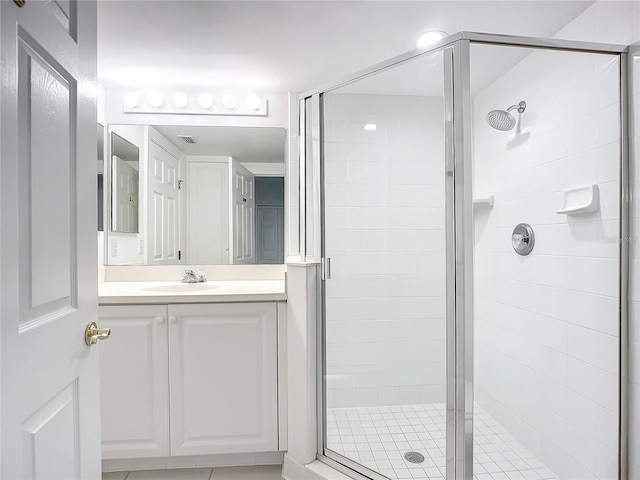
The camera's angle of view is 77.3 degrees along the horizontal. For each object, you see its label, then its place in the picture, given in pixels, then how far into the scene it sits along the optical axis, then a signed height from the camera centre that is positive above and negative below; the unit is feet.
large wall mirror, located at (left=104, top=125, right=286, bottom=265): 8.12 +0.88
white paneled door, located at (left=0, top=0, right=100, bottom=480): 2.27 -0.02
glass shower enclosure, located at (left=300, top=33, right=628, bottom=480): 4.91 -0.29
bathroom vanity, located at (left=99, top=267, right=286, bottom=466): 6.31 -2.18
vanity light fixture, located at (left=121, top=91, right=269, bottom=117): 8.05 +2.74
